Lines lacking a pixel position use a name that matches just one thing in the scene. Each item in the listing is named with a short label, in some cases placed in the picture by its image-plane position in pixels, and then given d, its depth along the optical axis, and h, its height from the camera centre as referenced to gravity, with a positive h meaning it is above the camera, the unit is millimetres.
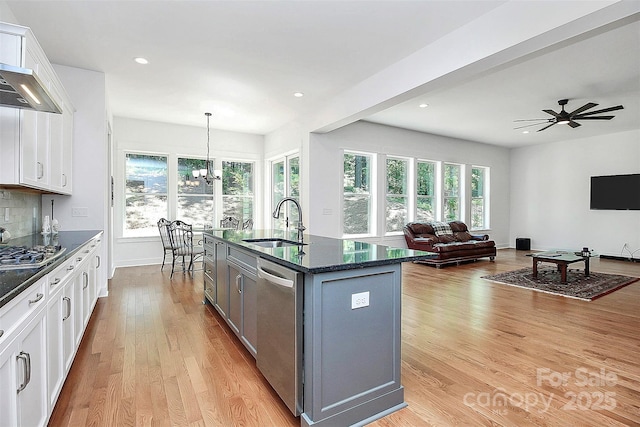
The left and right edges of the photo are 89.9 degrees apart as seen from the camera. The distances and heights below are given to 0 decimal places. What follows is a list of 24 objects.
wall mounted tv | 7051 +537
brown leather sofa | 6432 -611
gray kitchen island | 1653 -653
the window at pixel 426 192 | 7762 +540
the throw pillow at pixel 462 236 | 7191 -495
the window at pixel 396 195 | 7305 +428
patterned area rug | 4373 -1033
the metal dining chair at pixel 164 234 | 5941 -446
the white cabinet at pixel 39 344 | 1185 -631
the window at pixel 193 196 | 6828 +347
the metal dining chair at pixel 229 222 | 7021 -213
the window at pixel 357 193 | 6711 +430
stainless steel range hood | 1583 +690
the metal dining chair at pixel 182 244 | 5574 -601
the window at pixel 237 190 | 7379 +530
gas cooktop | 1666 -263
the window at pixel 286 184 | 6754 +632
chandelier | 6157 +769
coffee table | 4820 -672
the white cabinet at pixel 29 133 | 2137 +604
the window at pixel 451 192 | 8203 +571
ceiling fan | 4995 +1553
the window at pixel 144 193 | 6332 +373
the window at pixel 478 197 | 8812 +481
